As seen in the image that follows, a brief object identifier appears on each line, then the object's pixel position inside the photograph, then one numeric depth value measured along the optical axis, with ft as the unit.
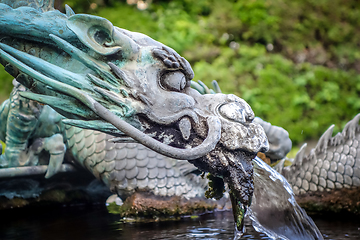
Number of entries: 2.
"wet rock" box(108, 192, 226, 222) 10.94
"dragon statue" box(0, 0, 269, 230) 8.80
